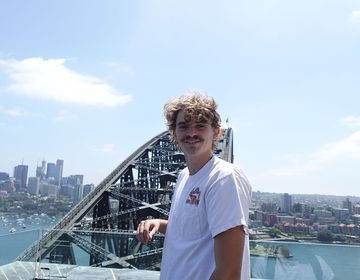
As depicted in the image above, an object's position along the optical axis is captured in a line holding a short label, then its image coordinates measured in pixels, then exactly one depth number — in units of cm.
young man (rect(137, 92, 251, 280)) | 168
